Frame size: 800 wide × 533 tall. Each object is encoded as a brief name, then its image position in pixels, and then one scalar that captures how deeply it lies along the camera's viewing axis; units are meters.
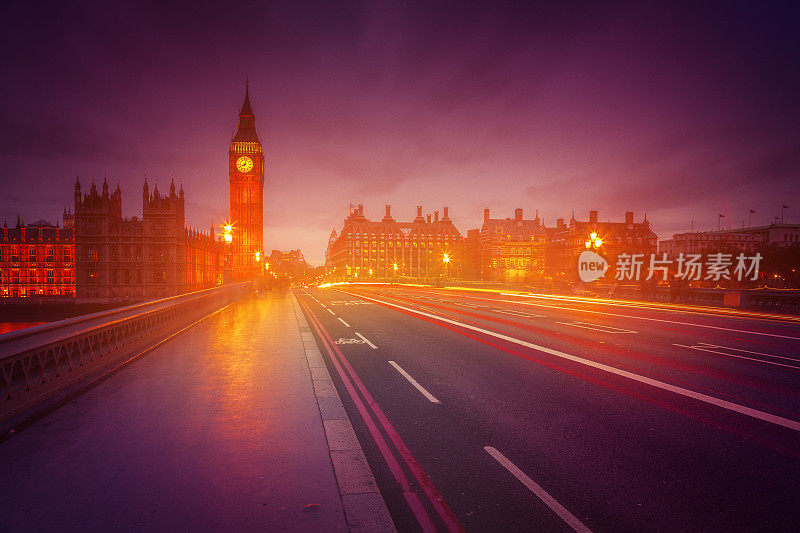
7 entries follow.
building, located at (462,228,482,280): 125.44
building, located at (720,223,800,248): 134.12
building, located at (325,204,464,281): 151.00
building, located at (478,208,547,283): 114.88
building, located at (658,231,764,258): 118.44
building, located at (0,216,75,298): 104.56
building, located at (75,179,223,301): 77.81
